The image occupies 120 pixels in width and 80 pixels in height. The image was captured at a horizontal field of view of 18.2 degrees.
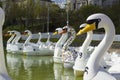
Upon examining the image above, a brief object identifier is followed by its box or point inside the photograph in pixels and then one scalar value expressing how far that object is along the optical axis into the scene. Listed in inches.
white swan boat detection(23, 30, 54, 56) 949.8
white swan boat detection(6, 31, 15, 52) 1084.5
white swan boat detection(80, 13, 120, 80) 301.1
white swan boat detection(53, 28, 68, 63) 750.5
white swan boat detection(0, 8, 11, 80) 260.1
